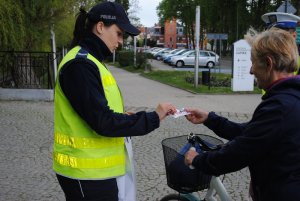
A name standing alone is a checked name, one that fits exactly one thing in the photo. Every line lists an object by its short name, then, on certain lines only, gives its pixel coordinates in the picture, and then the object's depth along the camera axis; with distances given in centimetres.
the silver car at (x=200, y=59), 4047
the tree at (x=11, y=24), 1280
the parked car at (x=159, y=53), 5394
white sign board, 1752
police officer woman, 238
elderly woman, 201
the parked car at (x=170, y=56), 4316
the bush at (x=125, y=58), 3570
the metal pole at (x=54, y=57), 1532
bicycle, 283
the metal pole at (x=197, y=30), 1911
